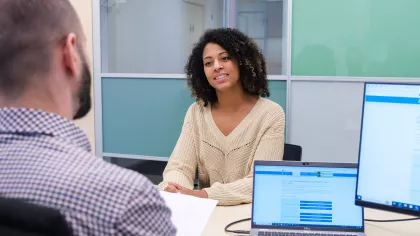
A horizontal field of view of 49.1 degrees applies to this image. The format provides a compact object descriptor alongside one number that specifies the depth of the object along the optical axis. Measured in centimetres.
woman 188
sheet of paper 121
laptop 126
